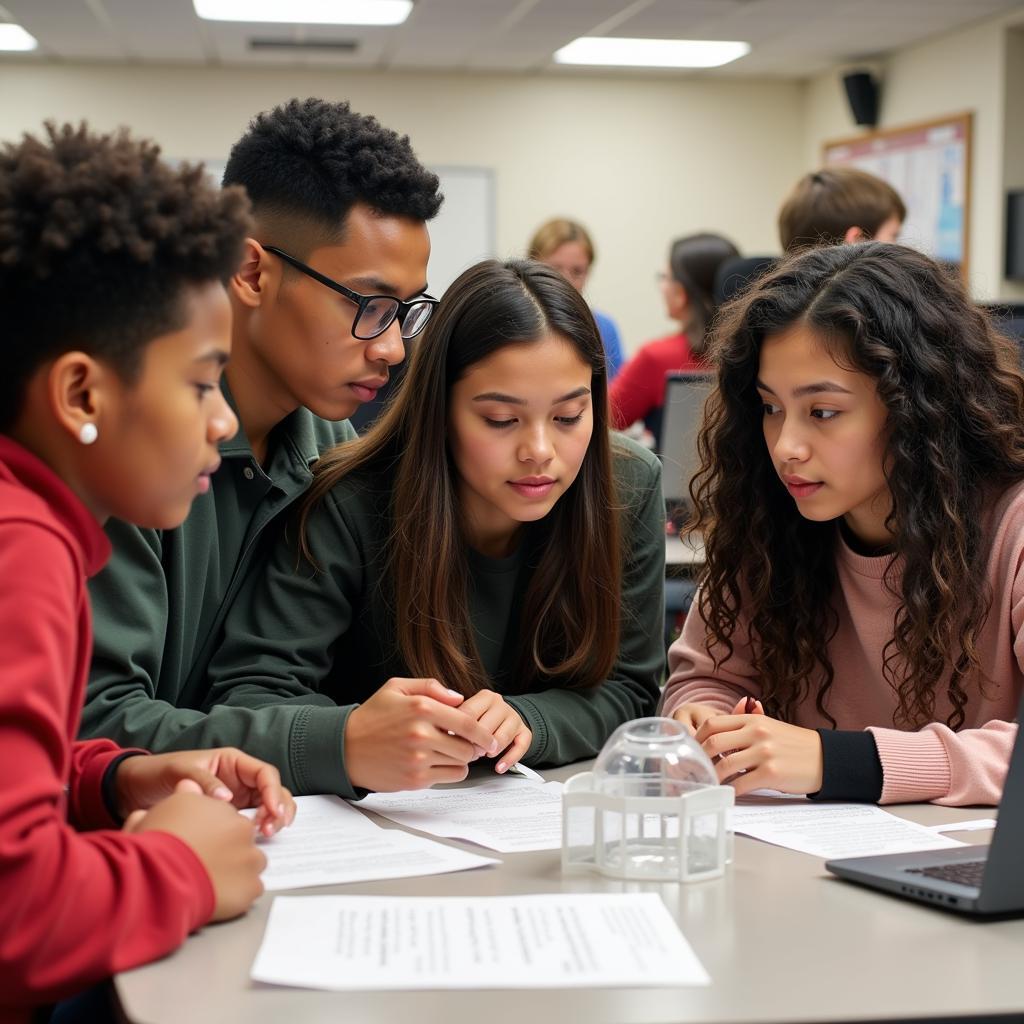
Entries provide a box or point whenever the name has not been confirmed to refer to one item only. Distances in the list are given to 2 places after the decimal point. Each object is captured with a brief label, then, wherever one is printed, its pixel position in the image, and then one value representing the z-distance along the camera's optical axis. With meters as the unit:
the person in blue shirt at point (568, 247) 5.79
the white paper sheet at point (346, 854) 1.12
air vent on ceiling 7.48
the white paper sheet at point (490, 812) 1.24
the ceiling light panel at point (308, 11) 6.67
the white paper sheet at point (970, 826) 1.30
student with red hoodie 0.89
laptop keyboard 1.07
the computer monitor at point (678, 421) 3.37
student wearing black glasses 1.63
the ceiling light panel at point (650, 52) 7.60
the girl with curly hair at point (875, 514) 1.60
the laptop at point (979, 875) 1.01
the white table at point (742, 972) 0.87
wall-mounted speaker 7.91
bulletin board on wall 7.17
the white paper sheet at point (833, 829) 1.23
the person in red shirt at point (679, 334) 4.54
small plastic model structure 1.12
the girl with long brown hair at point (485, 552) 1.61
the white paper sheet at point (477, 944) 0.91
